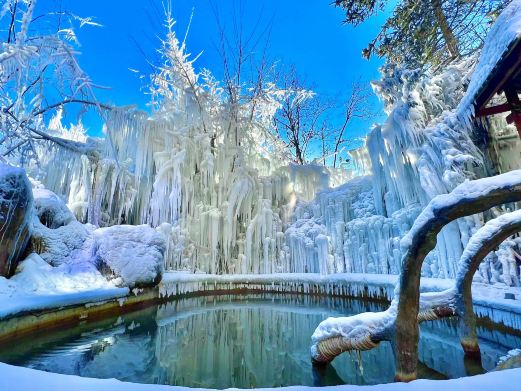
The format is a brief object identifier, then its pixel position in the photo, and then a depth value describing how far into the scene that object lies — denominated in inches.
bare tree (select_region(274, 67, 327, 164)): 643.5
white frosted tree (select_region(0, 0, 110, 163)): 152.6
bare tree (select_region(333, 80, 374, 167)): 672.4
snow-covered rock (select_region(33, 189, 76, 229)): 272.8
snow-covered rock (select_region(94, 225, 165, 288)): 246.7
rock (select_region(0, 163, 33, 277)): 185.8
